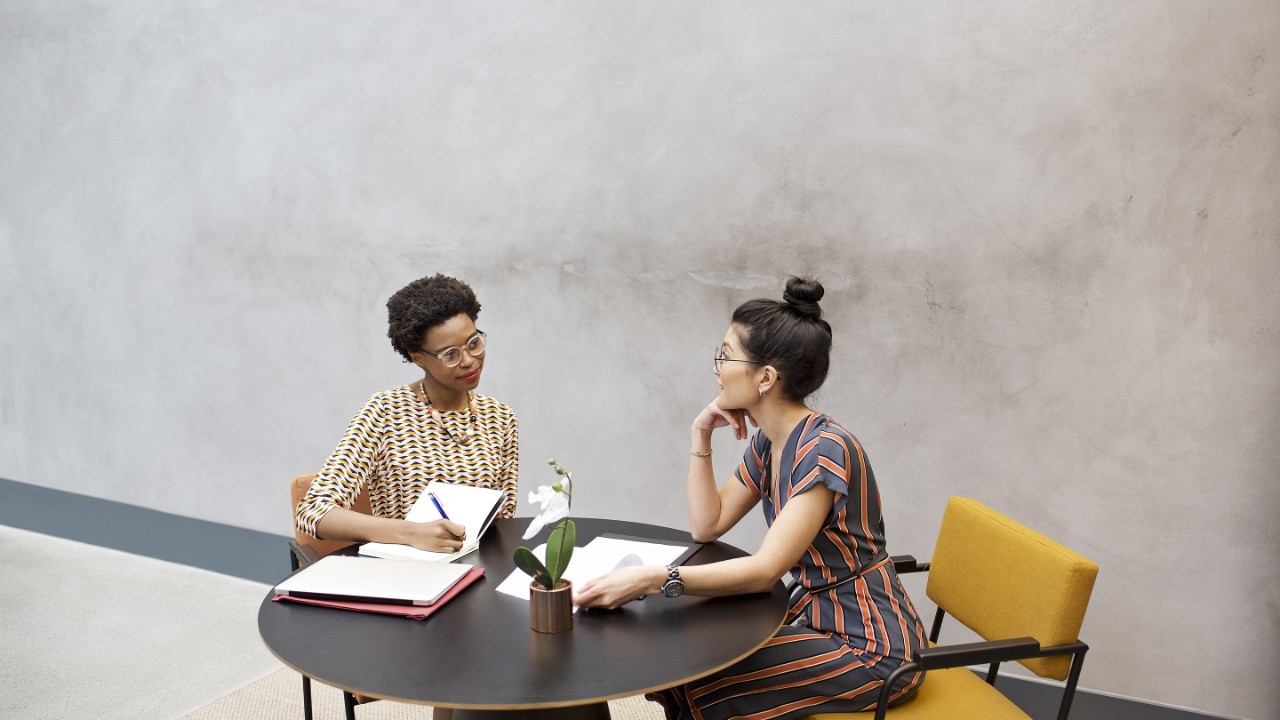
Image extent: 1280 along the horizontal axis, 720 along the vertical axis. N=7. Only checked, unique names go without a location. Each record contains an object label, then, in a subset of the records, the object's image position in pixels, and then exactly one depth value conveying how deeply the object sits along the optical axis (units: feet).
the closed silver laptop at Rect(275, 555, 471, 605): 6.20
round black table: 5.14
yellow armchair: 6.46
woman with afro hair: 8.07
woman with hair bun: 6.54
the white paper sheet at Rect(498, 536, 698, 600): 6.74
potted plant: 5.76
